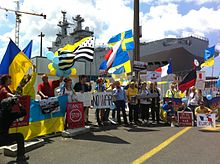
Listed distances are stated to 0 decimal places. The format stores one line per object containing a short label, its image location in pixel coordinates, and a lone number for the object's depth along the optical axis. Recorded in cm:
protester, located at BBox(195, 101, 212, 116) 703
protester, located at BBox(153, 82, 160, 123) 746
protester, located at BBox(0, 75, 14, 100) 386
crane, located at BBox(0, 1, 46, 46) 5535
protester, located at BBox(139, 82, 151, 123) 729
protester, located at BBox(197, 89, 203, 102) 743
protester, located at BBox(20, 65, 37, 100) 501
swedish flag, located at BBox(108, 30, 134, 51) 778
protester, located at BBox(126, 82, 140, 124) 709
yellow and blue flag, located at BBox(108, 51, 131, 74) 752
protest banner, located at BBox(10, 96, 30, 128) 458
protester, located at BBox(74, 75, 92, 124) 656
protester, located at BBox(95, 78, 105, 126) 697
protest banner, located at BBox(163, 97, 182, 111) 767
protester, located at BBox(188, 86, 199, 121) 742
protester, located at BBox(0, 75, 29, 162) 365
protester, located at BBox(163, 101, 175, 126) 714
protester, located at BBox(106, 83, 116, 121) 681
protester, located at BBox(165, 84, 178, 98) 798
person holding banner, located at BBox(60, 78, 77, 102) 592
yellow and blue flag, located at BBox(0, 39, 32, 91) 476
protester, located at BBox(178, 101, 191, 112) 720
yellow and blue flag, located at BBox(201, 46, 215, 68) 996
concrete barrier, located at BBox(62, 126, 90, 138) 526
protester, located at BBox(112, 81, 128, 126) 679
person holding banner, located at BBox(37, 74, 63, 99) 565
